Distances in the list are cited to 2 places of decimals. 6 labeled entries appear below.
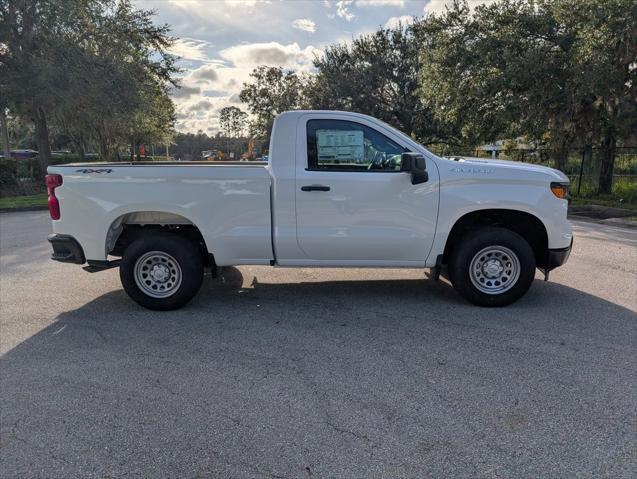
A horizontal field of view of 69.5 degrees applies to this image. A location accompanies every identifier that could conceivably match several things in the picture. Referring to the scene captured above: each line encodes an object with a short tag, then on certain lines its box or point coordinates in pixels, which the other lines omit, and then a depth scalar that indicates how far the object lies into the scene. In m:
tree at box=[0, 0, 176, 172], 17.44
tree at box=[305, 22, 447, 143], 28.77
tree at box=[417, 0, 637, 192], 13.38
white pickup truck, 4.82
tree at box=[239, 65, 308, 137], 44.50
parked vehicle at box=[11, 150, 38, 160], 51.58
